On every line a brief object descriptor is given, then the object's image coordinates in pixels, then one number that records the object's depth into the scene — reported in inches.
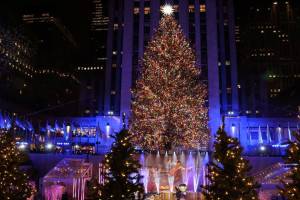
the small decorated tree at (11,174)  568.4
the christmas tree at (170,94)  1104.5
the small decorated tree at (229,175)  497.0
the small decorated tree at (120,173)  502.6
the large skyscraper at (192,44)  1876.2
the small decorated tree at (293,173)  425.7
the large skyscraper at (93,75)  3320.9
